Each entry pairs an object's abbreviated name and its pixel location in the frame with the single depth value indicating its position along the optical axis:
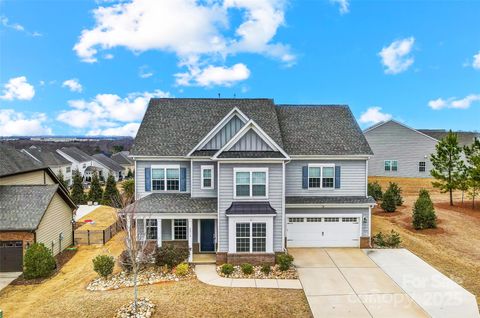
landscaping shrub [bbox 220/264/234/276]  15.97
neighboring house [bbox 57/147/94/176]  68.62
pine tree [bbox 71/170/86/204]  38.72
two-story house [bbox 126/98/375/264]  17.41
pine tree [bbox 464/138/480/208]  28.10
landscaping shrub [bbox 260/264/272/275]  16.14
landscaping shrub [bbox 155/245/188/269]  16.58
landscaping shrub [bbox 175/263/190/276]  15.96
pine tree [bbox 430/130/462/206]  30.53
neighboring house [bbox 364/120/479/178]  43.84
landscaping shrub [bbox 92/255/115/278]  15.51
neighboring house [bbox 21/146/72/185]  58.26
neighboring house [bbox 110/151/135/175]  84.62
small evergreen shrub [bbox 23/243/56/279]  16.33
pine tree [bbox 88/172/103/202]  39.41
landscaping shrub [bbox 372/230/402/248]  20.15
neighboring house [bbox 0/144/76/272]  17.66
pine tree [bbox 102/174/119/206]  38.09
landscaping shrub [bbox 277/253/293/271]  16.32
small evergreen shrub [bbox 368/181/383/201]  32.72
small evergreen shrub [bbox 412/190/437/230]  23.64
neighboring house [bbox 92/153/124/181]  71.81
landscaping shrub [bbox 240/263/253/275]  16.06
